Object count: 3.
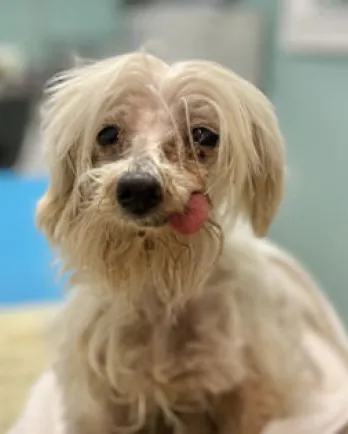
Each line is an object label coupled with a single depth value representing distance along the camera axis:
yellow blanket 1.10
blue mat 1.54
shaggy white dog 0.82
